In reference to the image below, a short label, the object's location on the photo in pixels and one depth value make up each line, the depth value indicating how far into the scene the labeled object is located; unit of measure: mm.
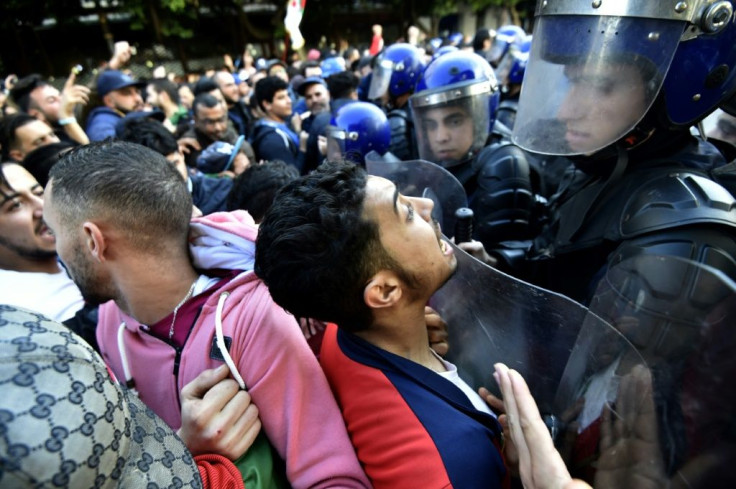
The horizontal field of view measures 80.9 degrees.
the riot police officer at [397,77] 5198
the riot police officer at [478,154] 2477
